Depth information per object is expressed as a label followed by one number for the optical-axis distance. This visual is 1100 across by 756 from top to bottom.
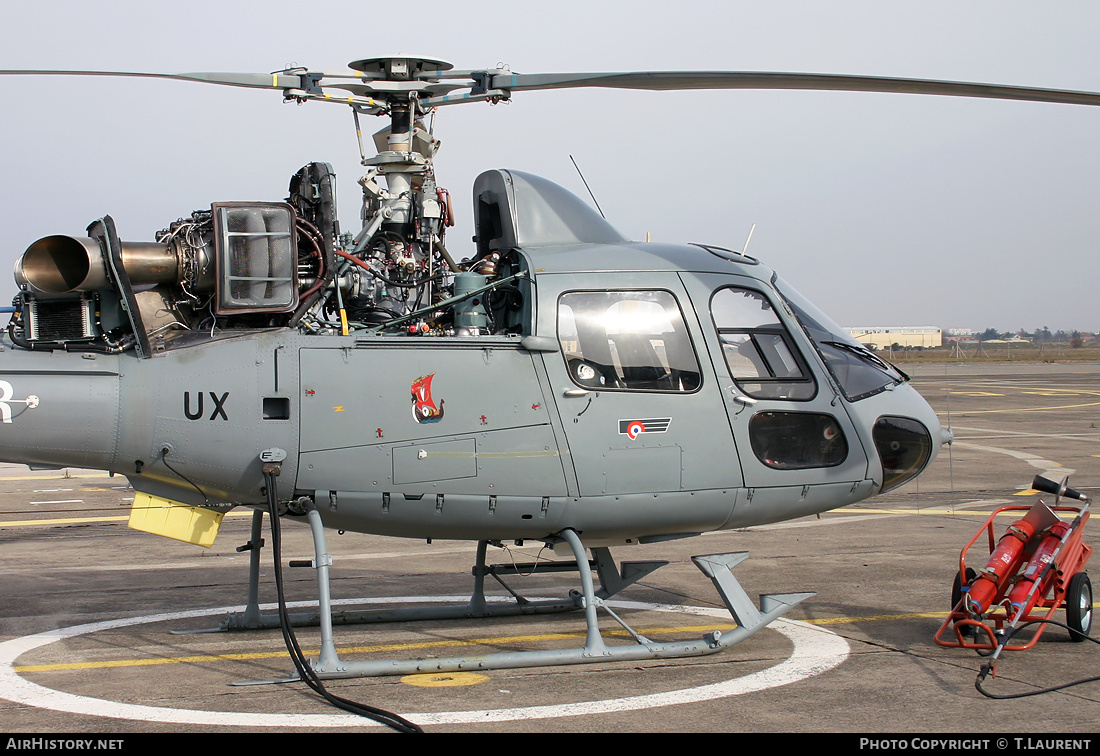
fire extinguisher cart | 7.60
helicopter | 6.88
